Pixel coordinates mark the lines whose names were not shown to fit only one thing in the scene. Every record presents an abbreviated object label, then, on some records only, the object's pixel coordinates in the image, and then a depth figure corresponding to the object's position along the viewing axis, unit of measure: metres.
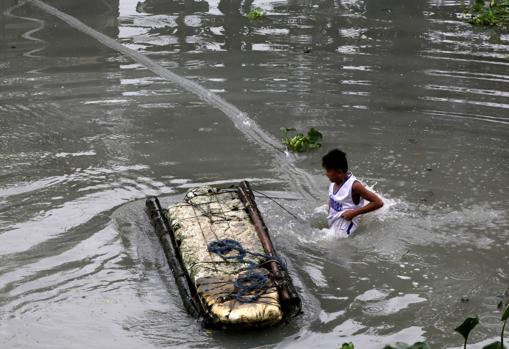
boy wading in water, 16.11
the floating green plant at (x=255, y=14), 31.95
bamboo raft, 12.95
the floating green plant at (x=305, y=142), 20.91
